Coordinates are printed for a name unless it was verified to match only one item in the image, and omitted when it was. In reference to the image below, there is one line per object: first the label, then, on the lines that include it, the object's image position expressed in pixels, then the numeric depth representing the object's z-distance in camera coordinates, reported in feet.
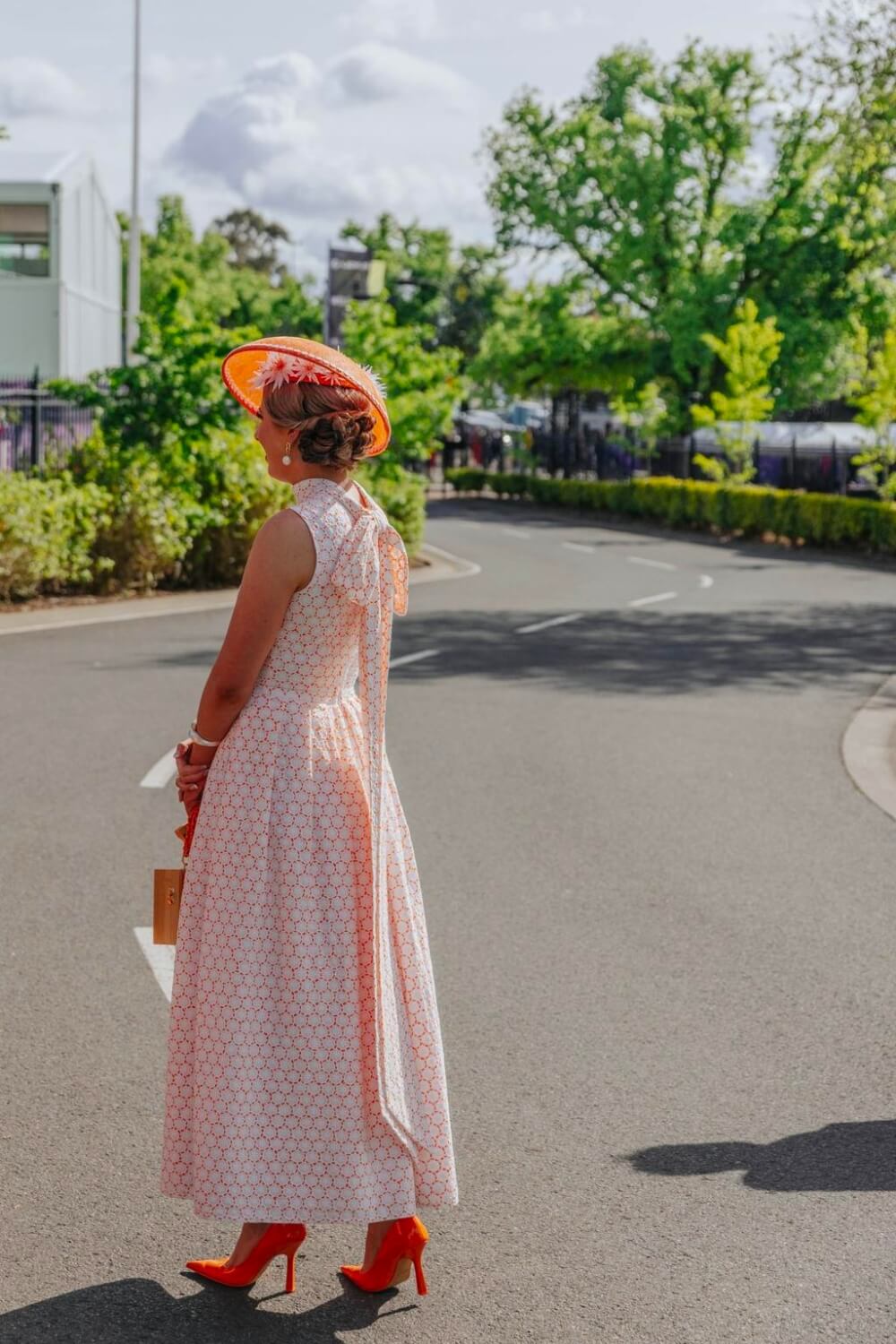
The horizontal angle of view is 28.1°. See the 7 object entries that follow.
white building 104.68
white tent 148.56
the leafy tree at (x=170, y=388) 64.28
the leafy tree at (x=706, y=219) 149.18
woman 11.29
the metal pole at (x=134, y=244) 126.36
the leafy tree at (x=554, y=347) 162.30
